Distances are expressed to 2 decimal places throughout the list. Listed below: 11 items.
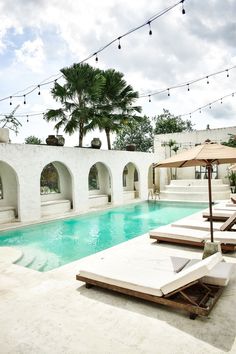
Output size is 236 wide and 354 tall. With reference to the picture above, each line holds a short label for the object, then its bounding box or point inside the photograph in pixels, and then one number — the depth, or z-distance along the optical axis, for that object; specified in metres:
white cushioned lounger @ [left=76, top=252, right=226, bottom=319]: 3.56
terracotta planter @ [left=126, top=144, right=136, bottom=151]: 19.80
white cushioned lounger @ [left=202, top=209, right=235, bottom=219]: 9.31
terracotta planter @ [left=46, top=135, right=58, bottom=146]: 13.96
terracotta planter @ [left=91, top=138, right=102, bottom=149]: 16.52
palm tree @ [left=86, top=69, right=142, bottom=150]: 17.42
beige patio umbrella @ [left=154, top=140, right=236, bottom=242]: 4.87
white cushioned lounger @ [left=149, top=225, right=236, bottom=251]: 6.32
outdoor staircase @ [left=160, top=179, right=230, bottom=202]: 18.59
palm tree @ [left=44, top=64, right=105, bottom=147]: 14.78
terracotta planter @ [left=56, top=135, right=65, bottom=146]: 14.27
